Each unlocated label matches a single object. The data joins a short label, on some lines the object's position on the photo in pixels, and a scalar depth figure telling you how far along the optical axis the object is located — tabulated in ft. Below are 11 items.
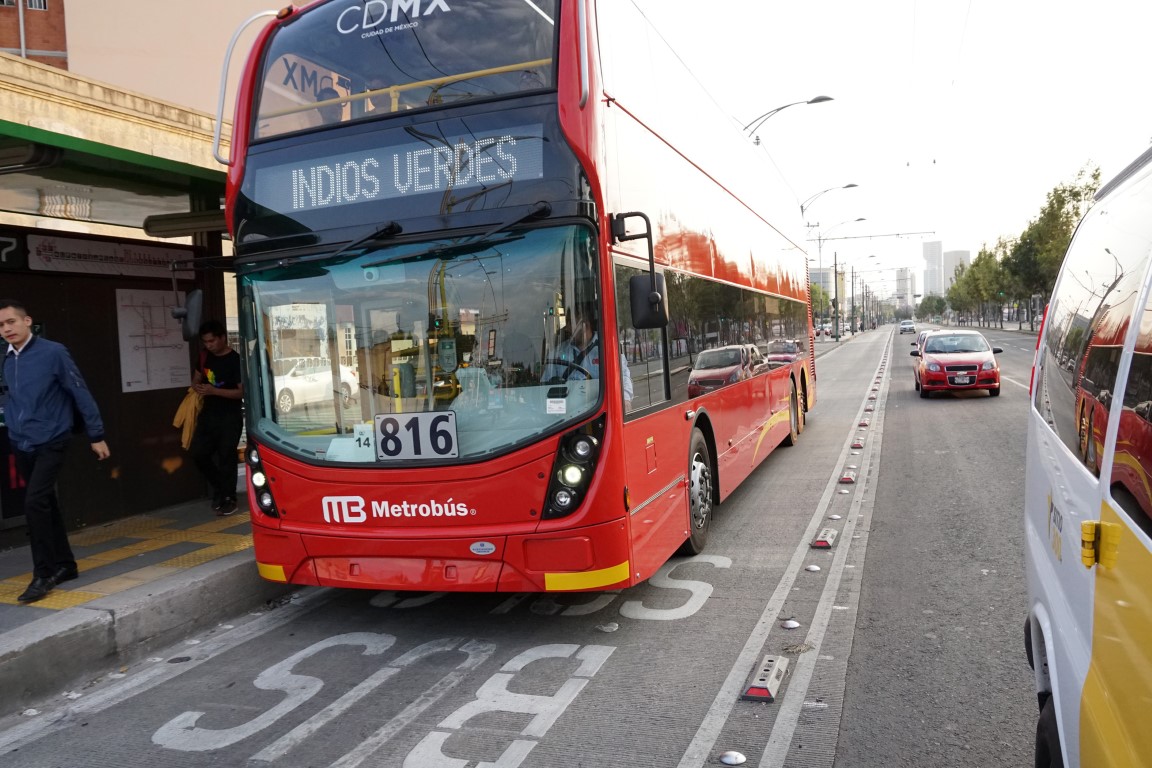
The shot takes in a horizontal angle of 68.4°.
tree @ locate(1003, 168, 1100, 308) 162.87
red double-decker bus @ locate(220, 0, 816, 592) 15.65
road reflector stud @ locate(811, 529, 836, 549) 22.24
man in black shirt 25.14
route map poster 26.76
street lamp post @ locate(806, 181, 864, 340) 118.11
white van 5.52
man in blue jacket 17.87
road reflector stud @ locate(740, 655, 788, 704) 13.32
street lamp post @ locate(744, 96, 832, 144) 70.64
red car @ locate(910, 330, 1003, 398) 59.82
